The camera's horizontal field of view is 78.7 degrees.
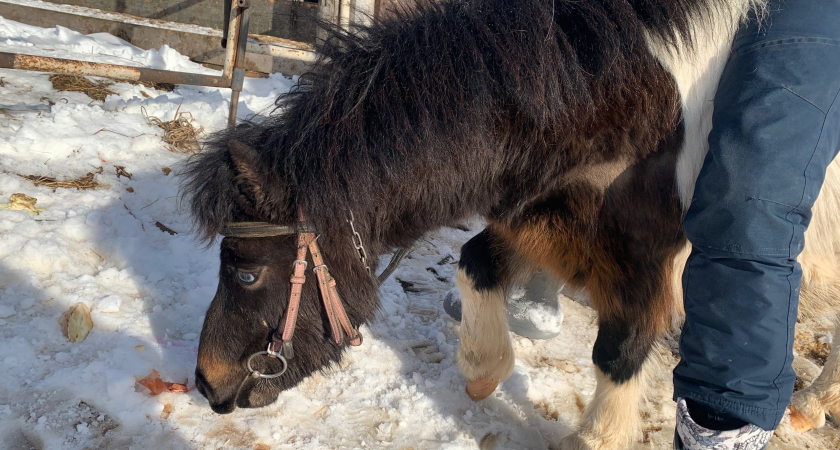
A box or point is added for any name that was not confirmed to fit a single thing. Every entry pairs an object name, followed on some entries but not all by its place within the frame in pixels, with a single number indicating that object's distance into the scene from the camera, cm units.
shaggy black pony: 159
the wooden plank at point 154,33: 607
